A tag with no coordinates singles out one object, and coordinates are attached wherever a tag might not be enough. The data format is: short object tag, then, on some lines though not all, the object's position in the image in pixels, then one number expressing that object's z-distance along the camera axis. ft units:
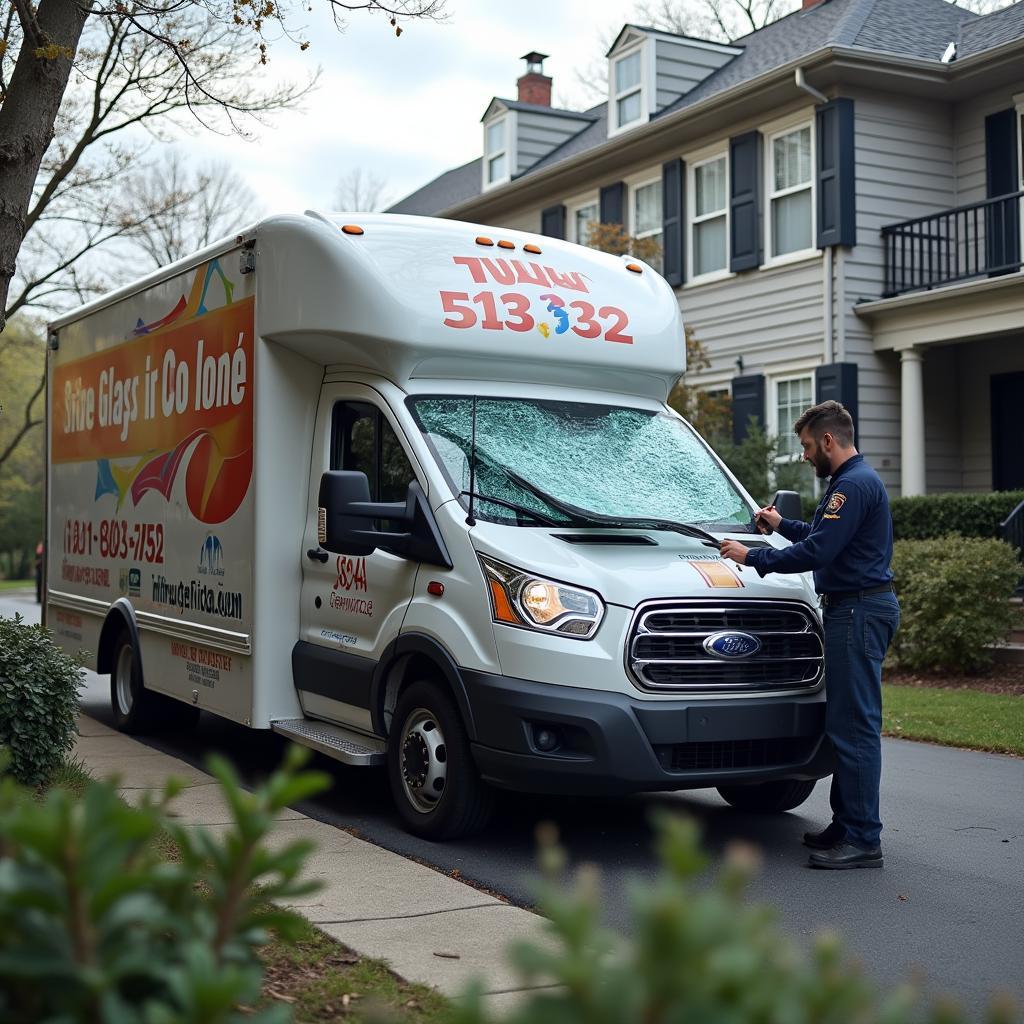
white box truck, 19.74
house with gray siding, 57.41
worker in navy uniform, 20.07
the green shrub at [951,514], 49.65
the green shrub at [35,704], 21.53
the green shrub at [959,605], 42.96
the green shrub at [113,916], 5.52
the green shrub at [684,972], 4.87
